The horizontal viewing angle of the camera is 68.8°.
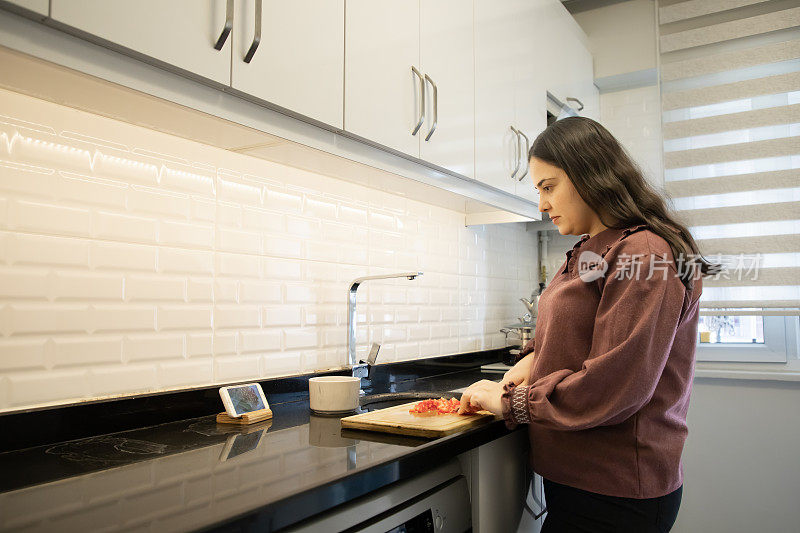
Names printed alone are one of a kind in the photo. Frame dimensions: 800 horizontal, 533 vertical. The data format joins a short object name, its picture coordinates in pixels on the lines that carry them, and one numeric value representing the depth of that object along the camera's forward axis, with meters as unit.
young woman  1.22
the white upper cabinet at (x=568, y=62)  2.84
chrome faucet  1.94
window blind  2.79
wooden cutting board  1.29
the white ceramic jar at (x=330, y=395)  1.59
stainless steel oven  1.01
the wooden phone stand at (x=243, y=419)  1.44
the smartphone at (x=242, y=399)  1.44
